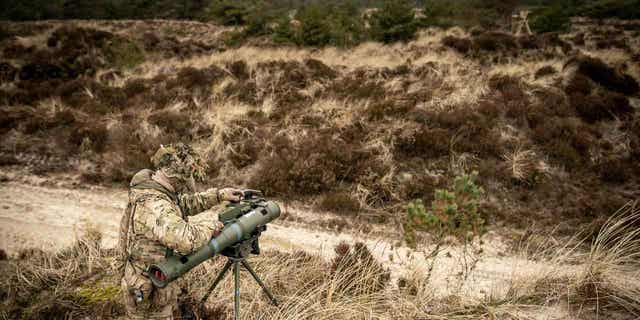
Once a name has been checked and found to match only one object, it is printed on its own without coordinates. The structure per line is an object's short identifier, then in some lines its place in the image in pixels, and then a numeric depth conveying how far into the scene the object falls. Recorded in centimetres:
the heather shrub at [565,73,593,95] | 859
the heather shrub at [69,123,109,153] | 825
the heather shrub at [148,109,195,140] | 859
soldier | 240
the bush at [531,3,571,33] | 1534
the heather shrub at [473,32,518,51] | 1201
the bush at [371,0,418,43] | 1440
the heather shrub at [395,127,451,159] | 709
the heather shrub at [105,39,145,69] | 1420
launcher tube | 226
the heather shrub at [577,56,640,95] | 871
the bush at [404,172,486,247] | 319
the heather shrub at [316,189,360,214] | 621
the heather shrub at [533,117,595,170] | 670
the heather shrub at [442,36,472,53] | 1224
